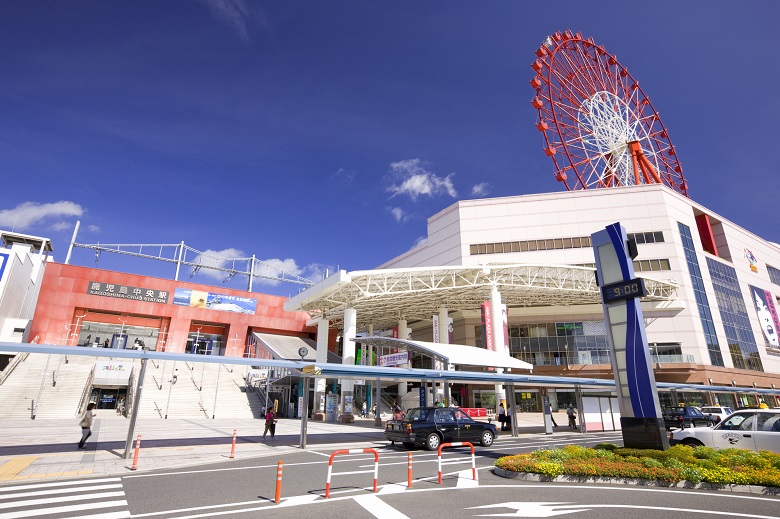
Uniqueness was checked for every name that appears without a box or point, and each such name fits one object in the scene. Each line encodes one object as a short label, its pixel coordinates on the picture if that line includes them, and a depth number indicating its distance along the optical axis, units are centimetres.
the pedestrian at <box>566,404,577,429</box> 2894
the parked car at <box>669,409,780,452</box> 1165
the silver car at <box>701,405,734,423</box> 2881
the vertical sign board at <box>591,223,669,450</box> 1306
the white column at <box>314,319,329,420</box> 3486
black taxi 1661
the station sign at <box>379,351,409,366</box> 2989
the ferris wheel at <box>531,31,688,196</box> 4822
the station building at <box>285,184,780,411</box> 3875
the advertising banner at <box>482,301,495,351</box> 3597
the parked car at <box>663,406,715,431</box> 2553
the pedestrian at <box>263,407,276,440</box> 1867
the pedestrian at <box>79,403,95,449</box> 1471
